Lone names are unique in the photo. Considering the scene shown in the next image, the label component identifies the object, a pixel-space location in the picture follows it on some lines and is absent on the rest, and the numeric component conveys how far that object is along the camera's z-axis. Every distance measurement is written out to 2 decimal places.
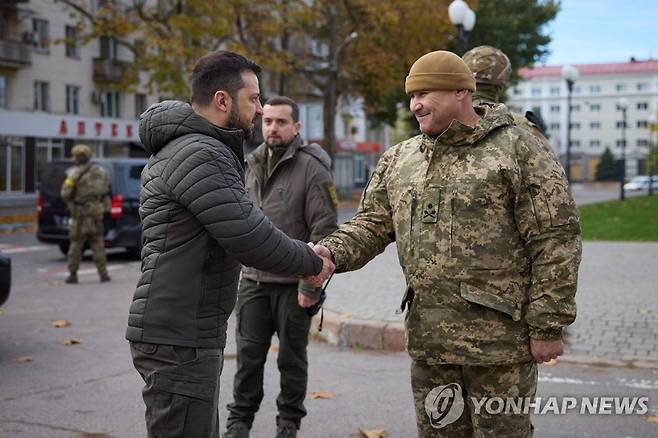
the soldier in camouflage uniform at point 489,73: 5.27
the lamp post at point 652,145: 42.06
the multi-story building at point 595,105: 125.31
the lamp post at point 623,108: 42.81
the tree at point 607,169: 95.54
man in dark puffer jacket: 3.17
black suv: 15.12
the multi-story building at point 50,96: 37.84
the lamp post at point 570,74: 31.27
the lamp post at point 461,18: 15.98
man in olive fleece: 5.04
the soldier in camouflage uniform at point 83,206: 12.33
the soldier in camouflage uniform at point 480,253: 3.25
